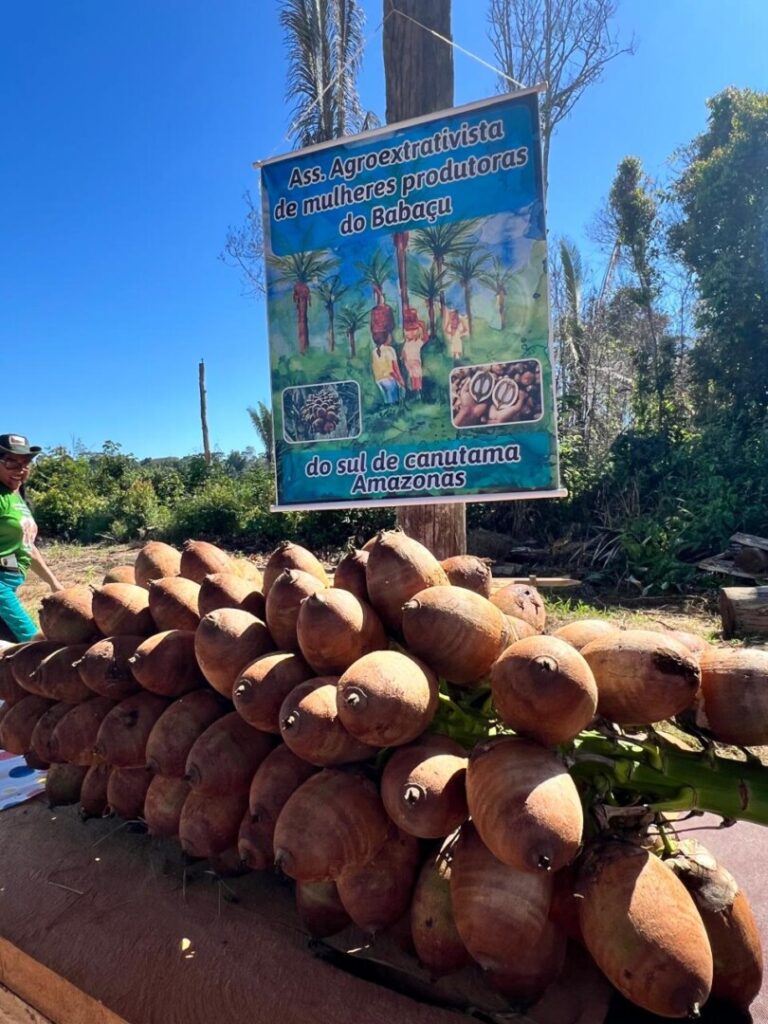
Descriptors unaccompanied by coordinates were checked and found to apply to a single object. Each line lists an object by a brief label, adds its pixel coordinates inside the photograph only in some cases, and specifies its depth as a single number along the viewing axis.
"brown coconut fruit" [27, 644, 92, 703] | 1.39
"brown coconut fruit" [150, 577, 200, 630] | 1.37
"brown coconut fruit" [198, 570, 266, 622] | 1.31
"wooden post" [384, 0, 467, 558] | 2.54
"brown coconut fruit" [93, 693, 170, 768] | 1.24
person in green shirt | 4.24
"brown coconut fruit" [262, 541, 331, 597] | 1.35
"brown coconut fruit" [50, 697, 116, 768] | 1.35
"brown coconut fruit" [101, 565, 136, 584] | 1.64
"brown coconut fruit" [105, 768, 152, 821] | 1.34
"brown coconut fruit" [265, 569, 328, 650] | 1.18
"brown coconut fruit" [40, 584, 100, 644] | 1.49
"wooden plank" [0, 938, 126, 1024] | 1.08
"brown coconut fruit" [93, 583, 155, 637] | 1.42
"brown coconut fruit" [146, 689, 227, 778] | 1.17
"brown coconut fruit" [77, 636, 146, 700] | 1.30
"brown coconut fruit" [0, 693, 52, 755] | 1.50
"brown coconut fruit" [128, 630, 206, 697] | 1.24
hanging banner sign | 2.21
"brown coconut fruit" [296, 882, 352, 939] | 1.08
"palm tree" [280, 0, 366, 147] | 12.19
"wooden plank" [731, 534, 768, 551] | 8.48
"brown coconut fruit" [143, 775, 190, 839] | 1.26
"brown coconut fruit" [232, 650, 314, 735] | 1.07
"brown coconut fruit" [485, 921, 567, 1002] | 0.88
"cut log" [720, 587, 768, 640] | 6.29
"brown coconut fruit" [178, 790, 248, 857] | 1.16
